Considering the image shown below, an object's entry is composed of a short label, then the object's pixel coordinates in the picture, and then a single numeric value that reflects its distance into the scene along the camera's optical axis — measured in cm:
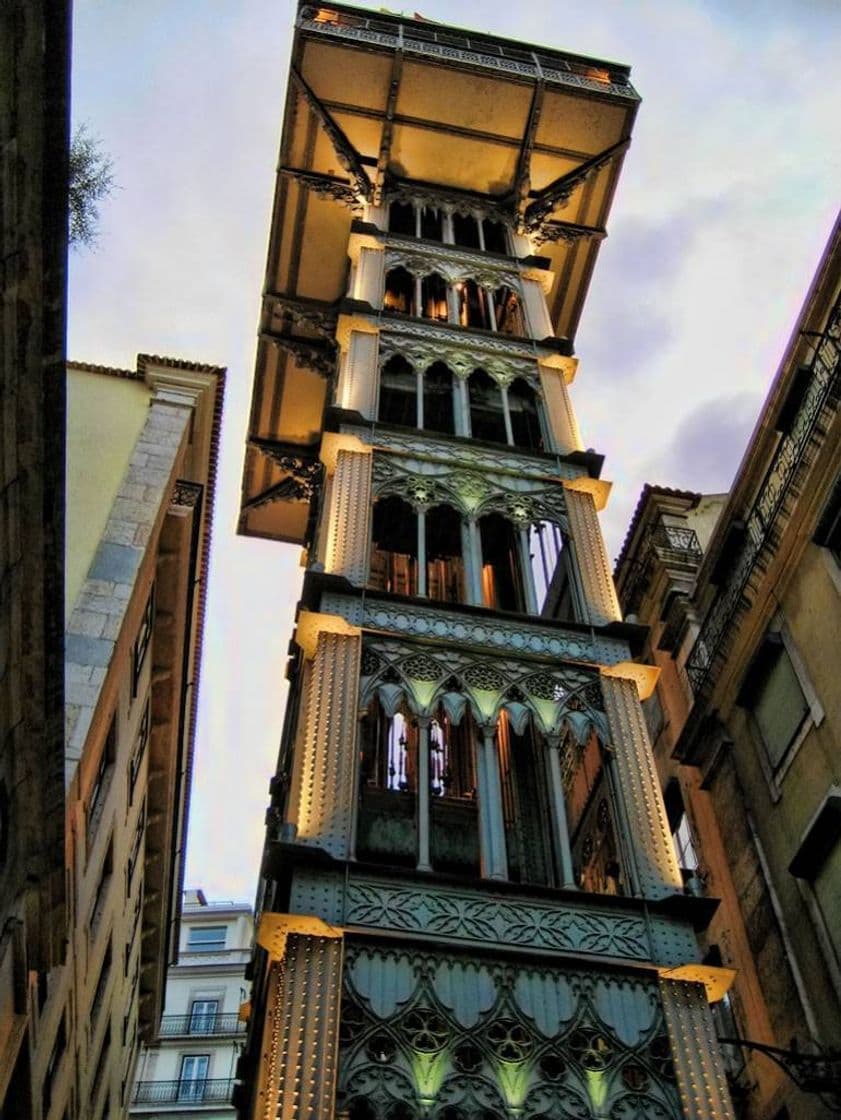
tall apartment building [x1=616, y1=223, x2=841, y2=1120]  1530
